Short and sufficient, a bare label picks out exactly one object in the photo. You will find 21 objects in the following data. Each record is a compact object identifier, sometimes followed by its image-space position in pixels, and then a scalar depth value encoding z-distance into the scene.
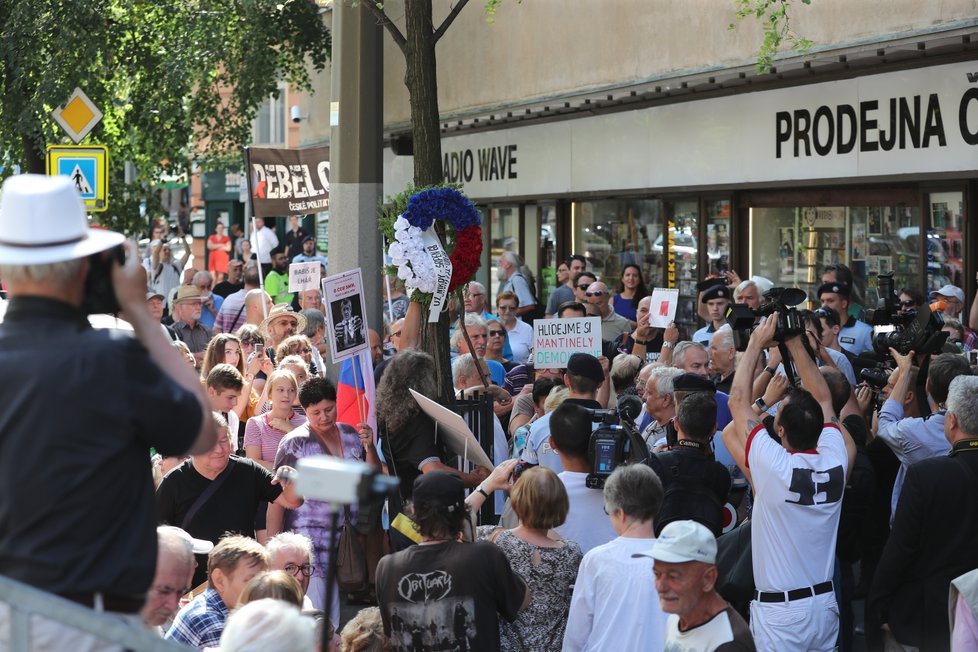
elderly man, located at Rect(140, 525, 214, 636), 5.06
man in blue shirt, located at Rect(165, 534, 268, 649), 5.43
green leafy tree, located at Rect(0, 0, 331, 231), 17.27
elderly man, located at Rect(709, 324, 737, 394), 9.73
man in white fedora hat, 3.03
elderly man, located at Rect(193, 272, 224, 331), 16.19
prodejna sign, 12.56
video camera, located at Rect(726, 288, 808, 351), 6.82
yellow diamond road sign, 15.41
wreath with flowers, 8.72
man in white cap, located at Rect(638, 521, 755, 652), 4.95
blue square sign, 14.66
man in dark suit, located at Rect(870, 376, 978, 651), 6.45
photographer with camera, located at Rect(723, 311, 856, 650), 6.36
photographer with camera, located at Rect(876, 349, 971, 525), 7.32
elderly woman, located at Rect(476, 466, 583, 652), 5.88
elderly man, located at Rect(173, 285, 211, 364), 13.80
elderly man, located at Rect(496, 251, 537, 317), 16.58
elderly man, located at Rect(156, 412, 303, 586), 7.05
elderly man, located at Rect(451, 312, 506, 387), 11.25
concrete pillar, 12.28
